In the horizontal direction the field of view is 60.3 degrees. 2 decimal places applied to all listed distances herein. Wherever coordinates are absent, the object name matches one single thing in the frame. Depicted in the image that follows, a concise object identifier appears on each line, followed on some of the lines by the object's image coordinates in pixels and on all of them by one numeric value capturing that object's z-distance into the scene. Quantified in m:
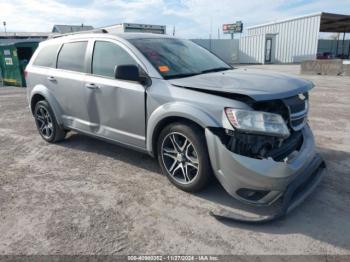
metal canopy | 28.09
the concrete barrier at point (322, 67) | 16.61
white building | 28.91
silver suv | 2.85
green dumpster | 14.70
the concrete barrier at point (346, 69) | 16.19
